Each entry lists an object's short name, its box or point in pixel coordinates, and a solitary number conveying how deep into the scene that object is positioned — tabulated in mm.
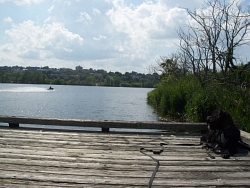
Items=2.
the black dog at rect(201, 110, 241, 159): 4807
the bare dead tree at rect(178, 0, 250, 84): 11203
